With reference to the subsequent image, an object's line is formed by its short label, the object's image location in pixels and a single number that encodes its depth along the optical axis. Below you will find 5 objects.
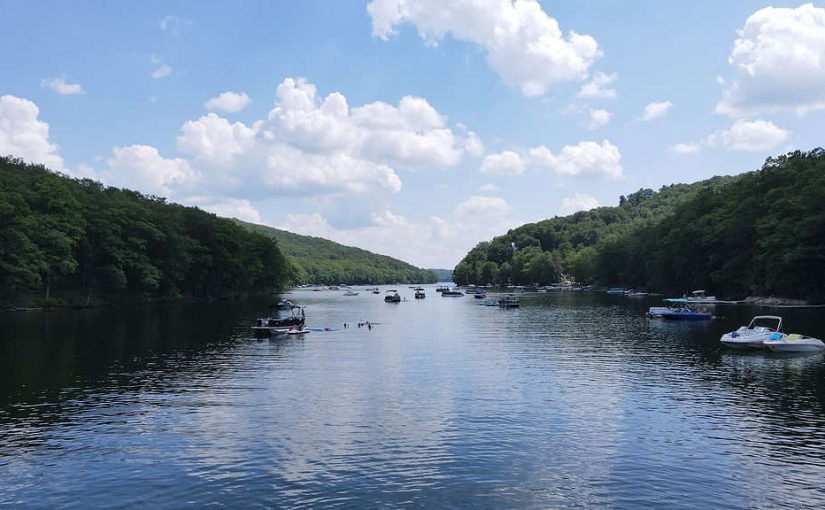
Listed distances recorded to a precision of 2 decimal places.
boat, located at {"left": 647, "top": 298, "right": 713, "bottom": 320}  95.81
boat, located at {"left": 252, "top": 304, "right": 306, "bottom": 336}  75.62
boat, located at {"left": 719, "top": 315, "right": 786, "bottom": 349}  59.12
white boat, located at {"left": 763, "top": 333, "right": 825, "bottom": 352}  56.91
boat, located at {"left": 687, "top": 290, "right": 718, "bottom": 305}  138.62
